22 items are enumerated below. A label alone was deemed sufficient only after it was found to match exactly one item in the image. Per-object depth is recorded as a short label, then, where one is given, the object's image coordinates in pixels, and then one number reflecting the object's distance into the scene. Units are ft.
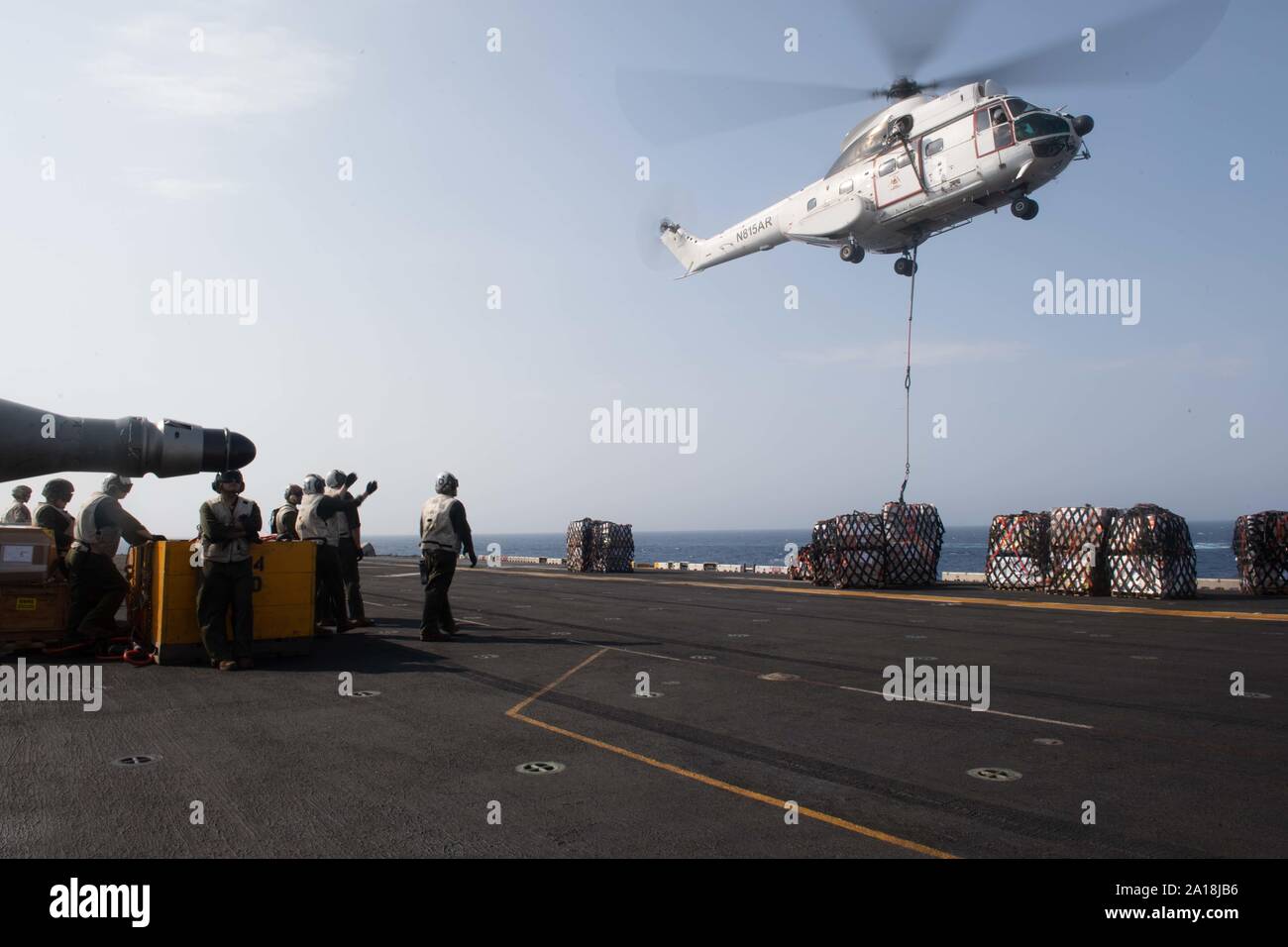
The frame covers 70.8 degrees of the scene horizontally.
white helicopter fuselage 81.87
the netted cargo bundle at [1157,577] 73.46
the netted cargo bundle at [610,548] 134.51
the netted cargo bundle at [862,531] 91.50
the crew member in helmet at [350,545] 50.06
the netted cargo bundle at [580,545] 136.87
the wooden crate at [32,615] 38.52
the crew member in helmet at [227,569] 36.06
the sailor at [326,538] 48.29
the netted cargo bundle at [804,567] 101.86
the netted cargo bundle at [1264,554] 76.28
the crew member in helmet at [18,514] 55.57
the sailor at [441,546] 45.65
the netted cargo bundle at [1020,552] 83.20
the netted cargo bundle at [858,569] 91.61
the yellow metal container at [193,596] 37.09
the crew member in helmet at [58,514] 41.50
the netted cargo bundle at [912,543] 91.97
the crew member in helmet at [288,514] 51.37
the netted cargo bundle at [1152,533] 73.26
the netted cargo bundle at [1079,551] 77.61
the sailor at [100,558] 38.55
